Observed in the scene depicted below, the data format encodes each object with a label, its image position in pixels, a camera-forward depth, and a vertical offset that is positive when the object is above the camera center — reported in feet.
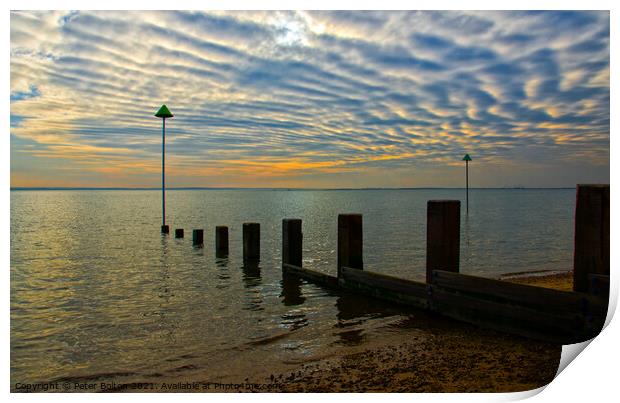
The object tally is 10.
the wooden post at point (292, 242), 33.96 -3.32
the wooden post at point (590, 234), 15.70 -1.20
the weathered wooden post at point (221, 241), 50.60 -4.84
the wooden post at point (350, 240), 27.35 -2.49
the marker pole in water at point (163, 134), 63.10 +9.45
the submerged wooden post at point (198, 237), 60.05 -5.13
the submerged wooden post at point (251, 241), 42.83 -4.04
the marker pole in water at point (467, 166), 109.06 +8.51
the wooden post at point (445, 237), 21.25 -1.76
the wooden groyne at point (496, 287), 15.70 -3.72
